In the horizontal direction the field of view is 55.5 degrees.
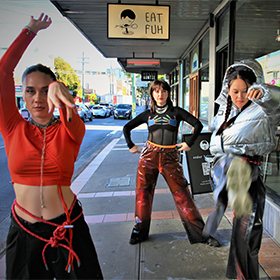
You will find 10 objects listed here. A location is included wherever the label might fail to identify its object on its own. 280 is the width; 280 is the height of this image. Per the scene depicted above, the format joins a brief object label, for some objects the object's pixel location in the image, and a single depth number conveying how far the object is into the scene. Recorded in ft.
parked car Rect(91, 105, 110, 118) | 97.09
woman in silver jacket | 6.57
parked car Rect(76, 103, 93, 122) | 73.95
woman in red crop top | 5.09
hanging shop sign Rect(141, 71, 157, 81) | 46.62
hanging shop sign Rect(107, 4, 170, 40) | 16.62
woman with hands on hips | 10.11
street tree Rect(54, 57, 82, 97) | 167.24
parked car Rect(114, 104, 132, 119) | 88.74
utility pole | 218.79
